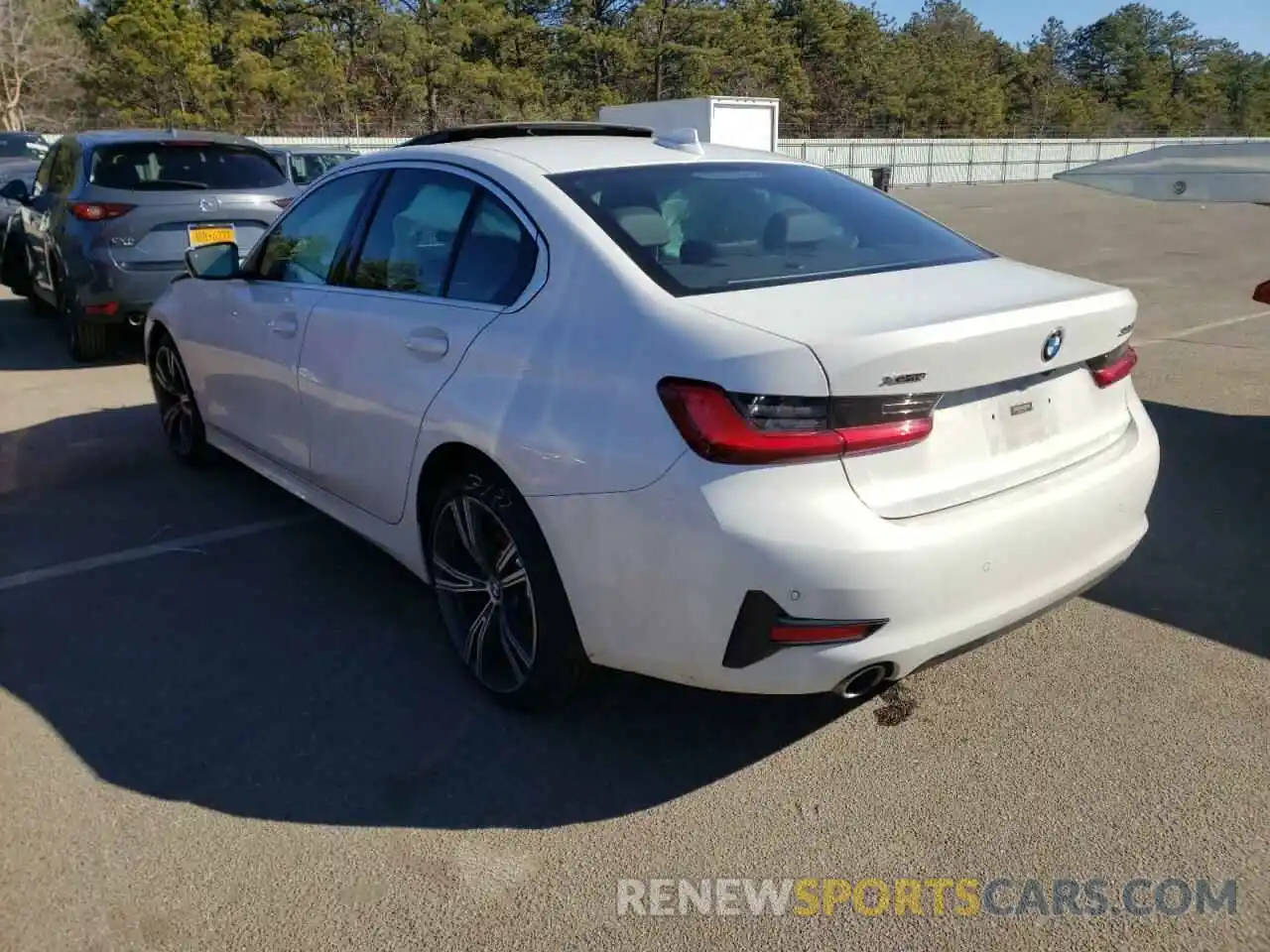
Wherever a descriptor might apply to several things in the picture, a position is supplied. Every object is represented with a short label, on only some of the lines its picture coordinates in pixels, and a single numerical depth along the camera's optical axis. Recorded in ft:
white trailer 85.25
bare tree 145.07
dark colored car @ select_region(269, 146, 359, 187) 41.59
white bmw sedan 8.05
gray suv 25.50
